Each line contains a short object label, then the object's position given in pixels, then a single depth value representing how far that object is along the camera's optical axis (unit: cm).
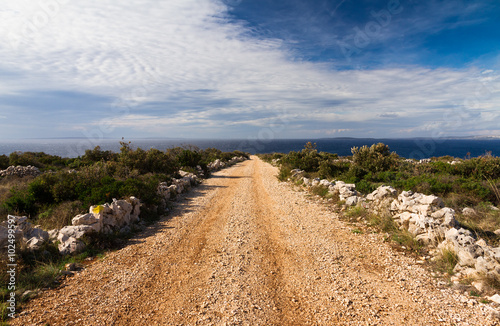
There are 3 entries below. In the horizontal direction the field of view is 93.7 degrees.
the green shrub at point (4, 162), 1734
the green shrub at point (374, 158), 1445
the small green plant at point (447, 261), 493
